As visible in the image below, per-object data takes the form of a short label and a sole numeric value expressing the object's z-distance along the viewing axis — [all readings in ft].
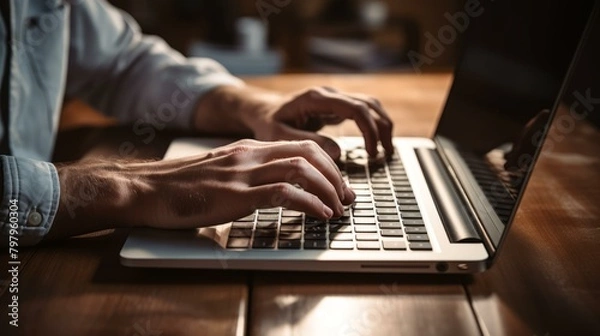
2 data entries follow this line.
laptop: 1.94
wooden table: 1.75
